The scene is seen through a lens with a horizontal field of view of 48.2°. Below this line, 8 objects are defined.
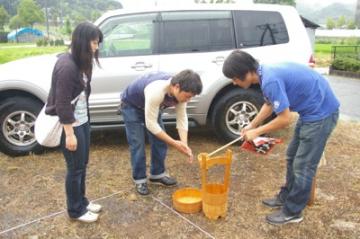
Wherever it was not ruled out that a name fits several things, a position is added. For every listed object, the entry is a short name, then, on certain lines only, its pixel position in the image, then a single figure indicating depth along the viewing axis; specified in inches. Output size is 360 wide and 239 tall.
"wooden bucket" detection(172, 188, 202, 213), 139.6
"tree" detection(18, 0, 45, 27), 2827.3
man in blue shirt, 110.6
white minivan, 192.4
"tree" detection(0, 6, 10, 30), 2795.3
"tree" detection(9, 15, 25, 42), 2920.3
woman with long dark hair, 107.3
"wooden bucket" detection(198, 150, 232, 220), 129.6
